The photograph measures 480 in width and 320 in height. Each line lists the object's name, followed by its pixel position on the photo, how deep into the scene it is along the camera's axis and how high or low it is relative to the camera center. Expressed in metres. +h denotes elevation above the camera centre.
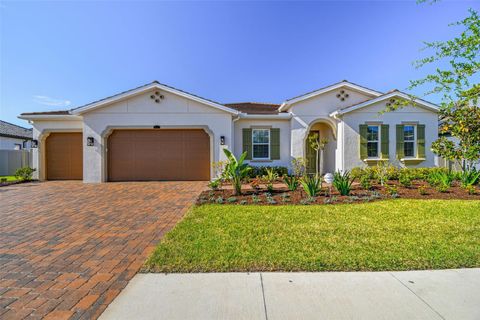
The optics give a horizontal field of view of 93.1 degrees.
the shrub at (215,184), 8.62 -0.99
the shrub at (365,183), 8.49 -0.98
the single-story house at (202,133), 11.76 +1.35
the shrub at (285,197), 7.10 -1.27
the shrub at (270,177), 10.72 -0.96
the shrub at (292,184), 8.33 -0.97
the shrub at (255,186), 8.63 -1.11
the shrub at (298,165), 10.78 -0.39
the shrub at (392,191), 7.45 -1.14
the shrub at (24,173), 11.95 -0.81
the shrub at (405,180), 8.97 -0.89
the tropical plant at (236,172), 7.91 -0.51
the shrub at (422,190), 7.75 -1.15
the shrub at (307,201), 6.77 -1.30
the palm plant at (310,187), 7.45 -0.96
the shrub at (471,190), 7.67 -1.10
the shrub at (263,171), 12.24 -0.72
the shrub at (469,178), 8.34 -0.76
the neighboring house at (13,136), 21.52 +2.13
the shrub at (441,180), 8.23 -0.89
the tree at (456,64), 3.38 +1.47
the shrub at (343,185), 7.62 -0.94
